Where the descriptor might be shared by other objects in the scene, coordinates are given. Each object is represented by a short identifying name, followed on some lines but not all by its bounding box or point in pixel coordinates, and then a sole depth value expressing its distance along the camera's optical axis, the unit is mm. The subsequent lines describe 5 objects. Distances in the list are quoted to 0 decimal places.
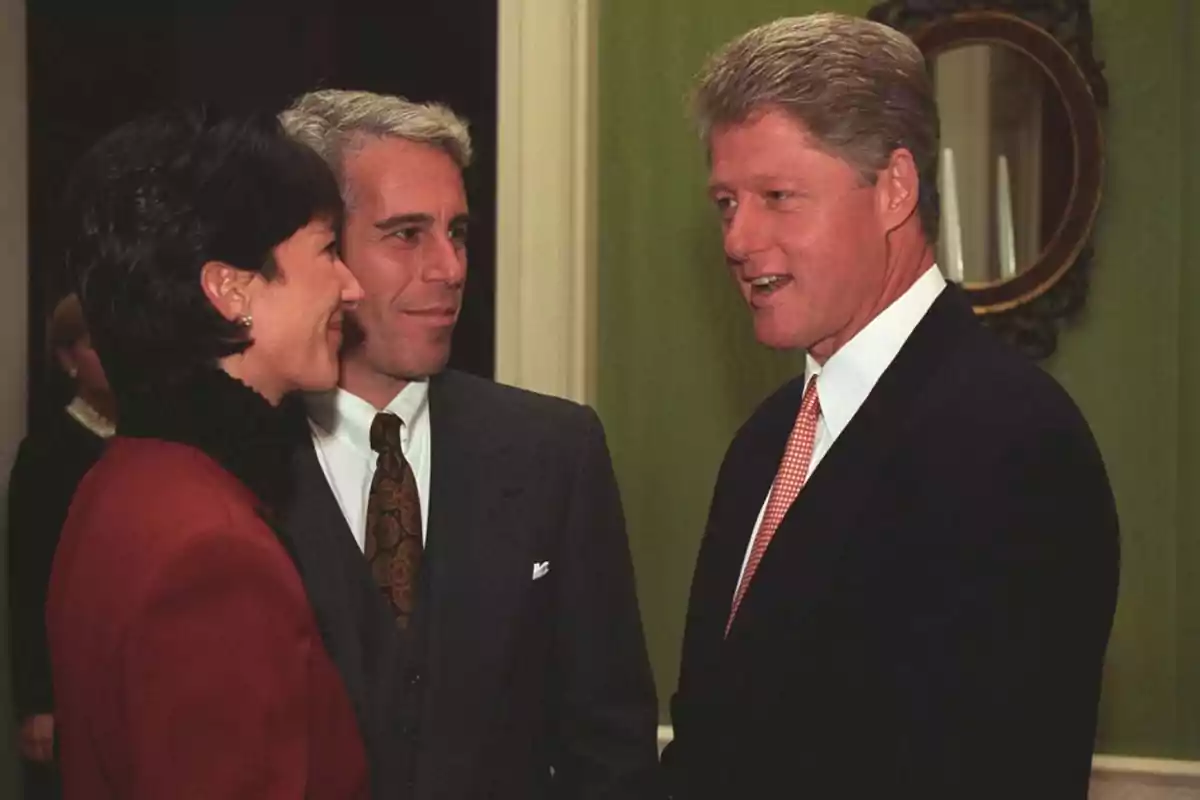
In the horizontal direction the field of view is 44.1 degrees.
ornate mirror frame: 2428
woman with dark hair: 1157
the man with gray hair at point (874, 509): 1245
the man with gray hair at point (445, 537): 1683
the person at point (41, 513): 2854
